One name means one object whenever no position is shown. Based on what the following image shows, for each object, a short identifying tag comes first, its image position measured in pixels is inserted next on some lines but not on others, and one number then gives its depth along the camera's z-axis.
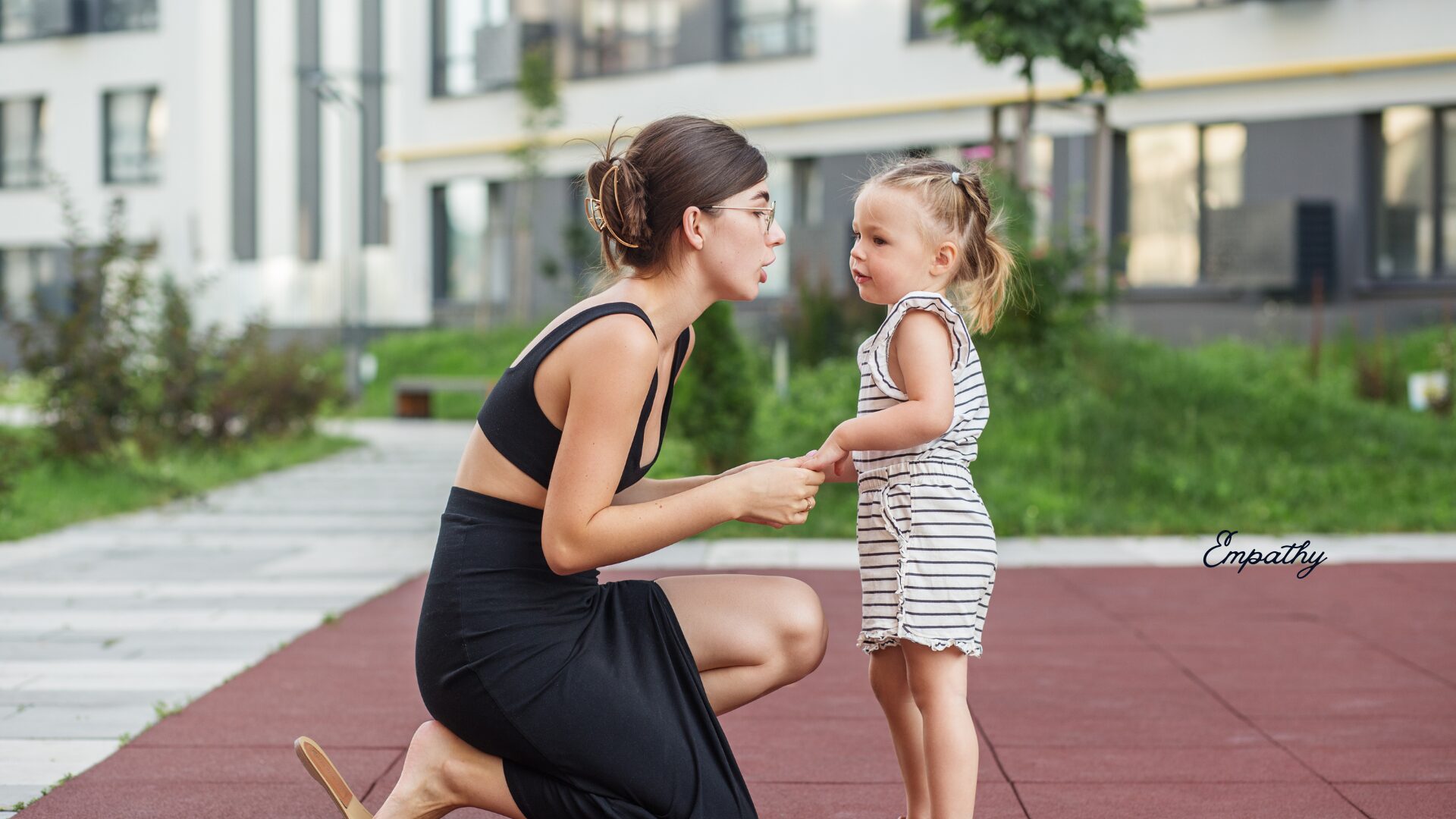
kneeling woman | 2.54
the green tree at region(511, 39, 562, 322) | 20.86
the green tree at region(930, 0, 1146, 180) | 9.77
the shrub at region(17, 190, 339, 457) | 10.17
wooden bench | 18.02
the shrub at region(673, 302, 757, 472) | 8.98
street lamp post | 19.75
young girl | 2.81
